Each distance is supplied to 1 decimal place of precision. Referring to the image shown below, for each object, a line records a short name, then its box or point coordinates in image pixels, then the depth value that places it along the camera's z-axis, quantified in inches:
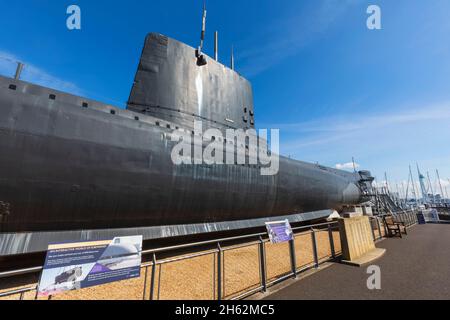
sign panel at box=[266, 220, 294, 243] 238.1
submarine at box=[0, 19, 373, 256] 215.8
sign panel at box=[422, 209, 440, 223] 871.8
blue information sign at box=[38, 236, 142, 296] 117.3
